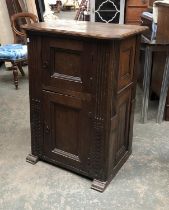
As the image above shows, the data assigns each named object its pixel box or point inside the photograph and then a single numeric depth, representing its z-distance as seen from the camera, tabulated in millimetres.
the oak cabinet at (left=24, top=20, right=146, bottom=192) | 1499
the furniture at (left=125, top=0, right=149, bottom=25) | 3588
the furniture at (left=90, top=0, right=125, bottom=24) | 3686
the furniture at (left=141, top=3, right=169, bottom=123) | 2285
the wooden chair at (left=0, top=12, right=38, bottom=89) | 3301
